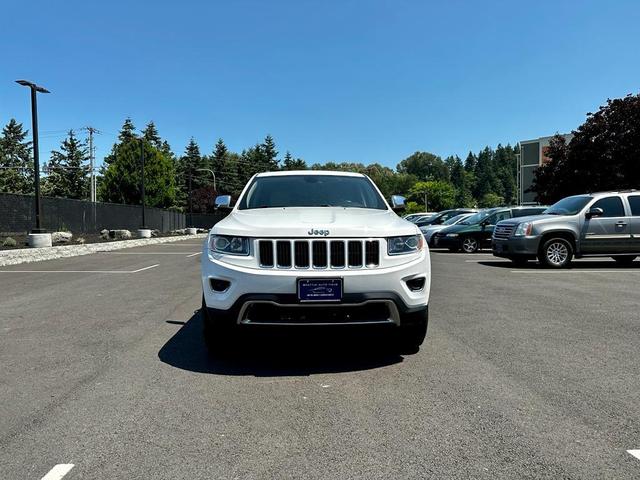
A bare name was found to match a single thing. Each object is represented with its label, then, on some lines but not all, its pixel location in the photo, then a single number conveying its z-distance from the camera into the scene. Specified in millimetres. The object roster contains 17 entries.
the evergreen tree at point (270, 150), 104188
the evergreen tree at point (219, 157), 97812
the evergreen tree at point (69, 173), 78688
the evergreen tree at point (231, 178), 95375
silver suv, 12727
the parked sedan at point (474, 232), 19312
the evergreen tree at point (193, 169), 88188
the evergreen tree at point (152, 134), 88062
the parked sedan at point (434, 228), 21595
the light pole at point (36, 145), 18383
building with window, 78750
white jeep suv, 4180
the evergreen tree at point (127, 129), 84312
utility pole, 67688
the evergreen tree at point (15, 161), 69712
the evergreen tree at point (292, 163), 106875
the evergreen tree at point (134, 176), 58375
